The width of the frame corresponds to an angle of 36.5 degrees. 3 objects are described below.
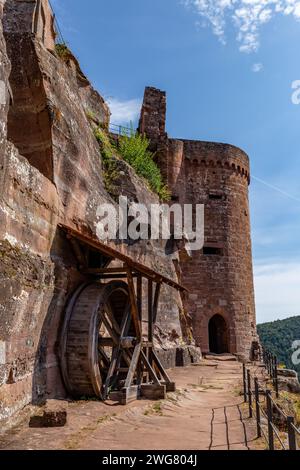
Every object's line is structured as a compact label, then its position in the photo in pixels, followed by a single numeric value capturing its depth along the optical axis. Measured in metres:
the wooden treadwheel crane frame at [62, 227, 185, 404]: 8.55
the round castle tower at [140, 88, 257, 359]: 21.58
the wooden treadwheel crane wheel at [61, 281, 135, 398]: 8.07
